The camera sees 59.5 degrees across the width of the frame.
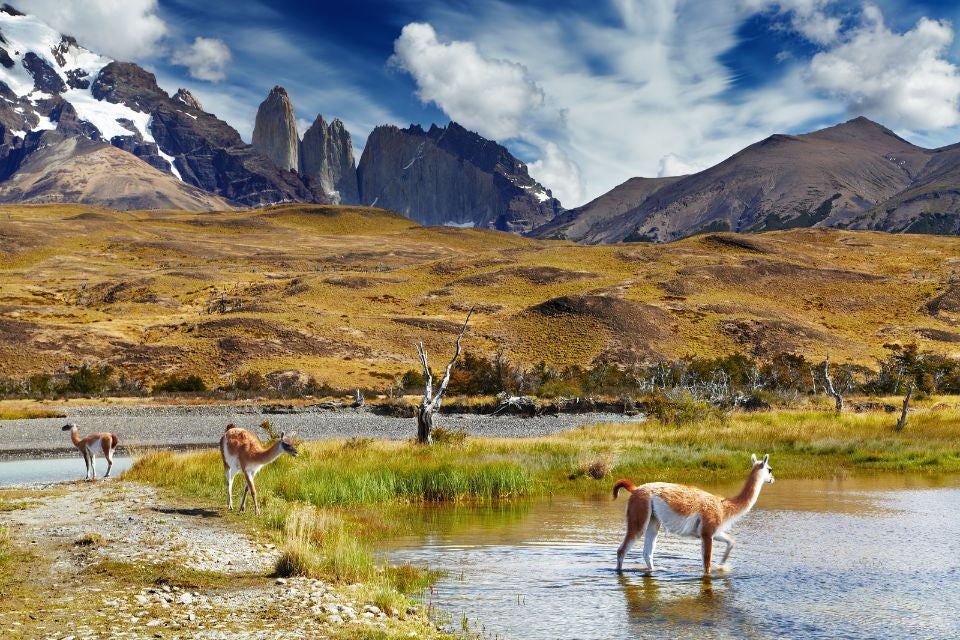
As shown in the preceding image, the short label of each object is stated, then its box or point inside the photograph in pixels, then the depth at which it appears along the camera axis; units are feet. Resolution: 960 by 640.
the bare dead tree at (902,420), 114.32
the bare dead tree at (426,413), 94.02
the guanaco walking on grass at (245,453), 51.34
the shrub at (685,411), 128.36
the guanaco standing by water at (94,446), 72.95
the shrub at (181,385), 209.36
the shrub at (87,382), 199.72
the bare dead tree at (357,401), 182.91
